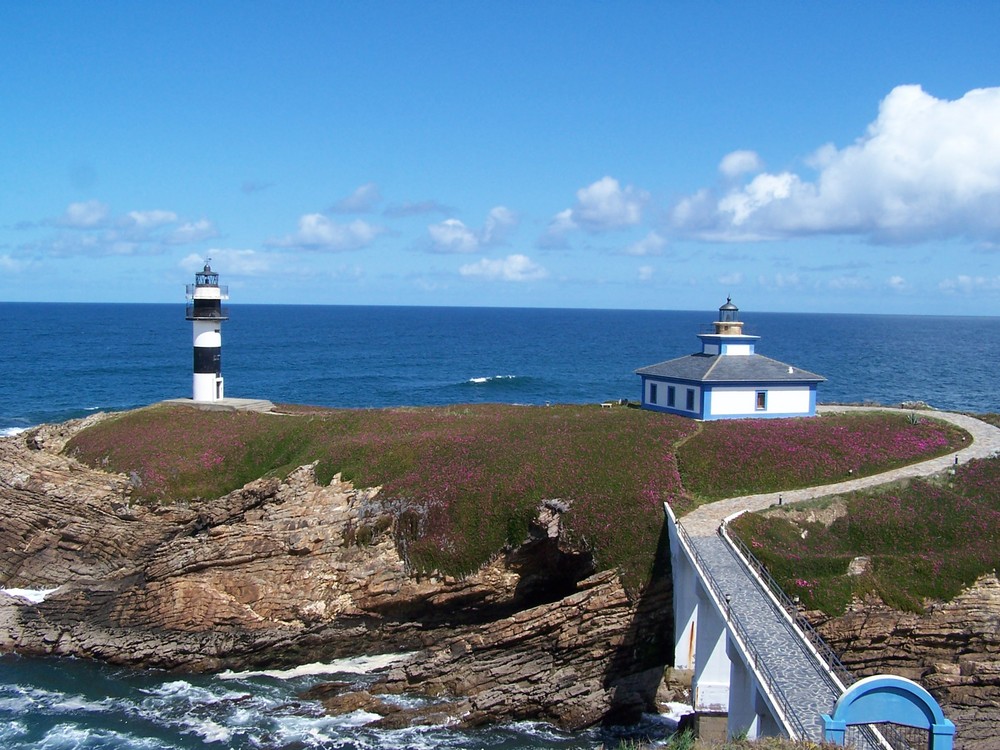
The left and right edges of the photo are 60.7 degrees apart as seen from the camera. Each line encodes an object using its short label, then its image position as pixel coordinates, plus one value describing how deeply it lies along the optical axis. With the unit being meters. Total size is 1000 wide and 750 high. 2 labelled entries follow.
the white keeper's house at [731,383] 46.56
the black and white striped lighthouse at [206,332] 56.62
